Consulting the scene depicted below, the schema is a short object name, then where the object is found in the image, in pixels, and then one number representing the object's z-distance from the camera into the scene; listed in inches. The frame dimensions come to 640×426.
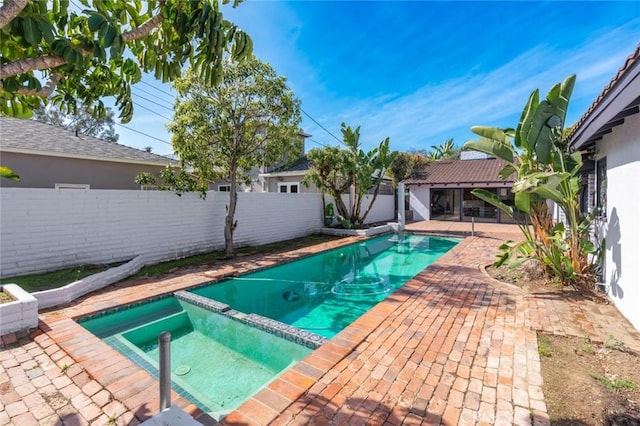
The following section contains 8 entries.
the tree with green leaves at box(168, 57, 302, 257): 423.5
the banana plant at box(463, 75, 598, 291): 240.7
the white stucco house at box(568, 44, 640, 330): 153.5
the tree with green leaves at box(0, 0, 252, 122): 90.2
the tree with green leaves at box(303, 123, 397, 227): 647.1
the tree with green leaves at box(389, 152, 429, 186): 1138.0
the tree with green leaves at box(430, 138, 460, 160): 1635.1
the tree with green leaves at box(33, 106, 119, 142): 1214.3
